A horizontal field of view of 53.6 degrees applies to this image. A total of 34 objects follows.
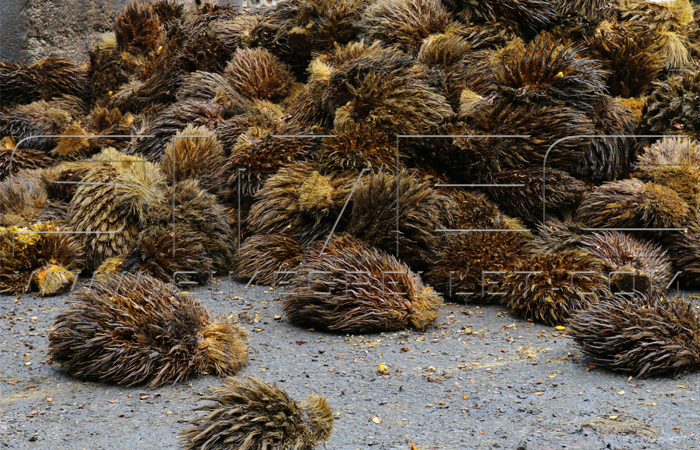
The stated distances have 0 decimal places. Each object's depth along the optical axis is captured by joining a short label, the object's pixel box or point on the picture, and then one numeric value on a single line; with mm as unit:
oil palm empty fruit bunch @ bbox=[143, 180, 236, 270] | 5137
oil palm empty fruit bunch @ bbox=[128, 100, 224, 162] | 6219
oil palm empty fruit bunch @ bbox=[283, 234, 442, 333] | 4270
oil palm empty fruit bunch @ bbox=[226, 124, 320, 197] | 5672
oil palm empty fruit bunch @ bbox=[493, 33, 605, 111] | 5332
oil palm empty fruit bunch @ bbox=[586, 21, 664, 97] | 5871
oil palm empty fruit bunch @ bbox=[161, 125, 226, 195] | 5707
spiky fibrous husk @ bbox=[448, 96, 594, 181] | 5230
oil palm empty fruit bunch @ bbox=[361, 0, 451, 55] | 6109
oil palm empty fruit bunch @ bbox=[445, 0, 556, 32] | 6070
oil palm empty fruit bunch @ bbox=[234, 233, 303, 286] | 5137
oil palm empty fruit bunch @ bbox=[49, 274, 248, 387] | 3502
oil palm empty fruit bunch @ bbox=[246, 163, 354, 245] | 5137
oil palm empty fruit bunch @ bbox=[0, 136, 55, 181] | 6352
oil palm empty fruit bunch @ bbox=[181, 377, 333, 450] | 2574
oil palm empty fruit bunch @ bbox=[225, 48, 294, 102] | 6527
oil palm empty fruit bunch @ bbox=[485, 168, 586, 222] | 5184
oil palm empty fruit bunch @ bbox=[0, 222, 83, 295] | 4965
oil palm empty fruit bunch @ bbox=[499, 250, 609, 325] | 4316
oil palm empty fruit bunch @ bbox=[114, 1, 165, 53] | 7574
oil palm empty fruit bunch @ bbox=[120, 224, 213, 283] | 4883
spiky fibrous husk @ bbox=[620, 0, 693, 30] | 6227
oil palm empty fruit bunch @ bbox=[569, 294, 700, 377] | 3455
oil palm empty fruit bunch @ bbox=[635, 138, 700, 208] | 4738
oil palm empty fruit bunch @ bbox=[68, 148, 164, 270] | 5242
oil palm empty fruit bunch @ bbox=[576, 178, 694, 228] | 4645
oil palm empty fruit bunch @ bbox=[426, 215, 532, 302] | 4746
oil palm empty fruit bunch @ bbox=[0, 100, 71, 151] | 6676
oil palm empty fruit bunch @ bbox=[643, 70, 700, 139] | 5219
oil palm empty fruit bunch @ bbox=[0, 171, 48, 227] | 5391
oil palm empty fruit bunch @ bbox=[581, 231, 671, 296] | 4469
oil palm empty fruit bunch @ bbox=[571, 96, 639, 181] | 5344
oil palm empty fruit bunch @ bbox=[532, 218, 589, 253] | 4773
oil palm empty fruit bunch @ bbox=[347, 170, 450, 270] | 4852
